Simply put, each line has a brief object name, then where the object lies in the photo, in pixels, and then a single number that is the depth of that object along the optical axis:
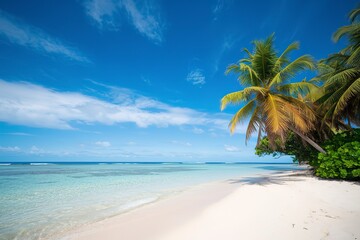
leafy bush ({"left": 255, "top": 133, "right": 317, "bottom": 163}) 12.21
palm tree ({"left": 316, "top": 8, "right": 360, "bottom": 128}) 7.95
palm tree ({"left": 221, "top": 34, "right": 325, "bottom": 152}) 9.11
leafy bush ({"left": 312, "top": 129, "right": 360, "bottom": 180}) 8.00
